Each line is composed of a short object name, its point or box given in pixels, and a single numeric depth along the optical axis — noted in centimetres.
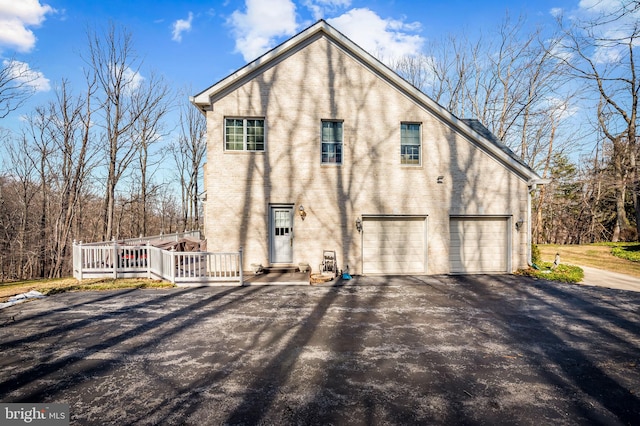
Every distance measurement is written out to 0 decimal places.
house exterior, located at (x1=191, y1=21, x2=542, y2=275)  1082
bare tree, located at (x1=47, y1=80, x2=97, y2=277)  2047
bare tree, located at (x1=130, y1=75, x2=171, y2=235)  2305
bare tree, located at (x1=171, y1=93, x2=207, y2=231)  2948
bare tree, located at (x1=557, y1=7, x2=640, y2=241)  2014
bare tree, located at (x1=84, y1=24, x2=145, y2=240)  1955
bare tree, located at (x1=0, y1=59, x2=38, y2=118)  1208
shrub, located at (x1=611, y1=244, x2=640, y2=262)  1509
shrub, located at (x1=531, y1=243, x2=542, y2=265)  1191
